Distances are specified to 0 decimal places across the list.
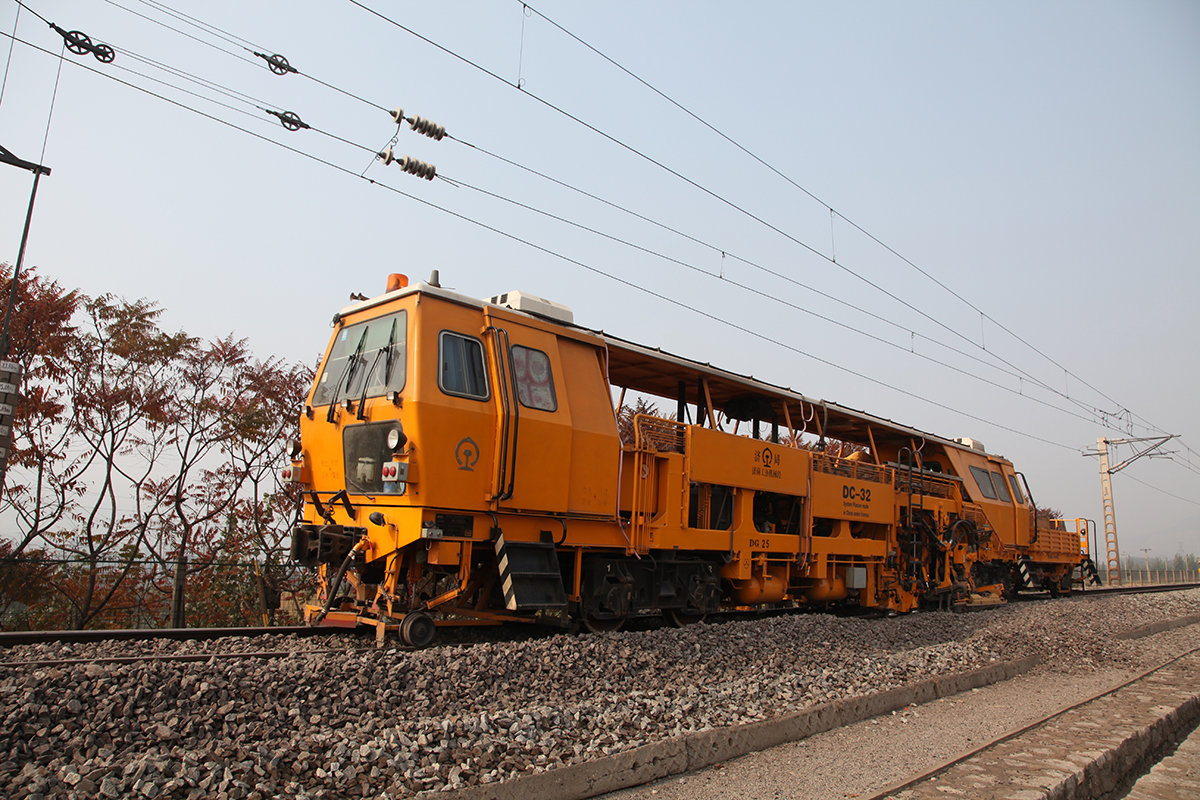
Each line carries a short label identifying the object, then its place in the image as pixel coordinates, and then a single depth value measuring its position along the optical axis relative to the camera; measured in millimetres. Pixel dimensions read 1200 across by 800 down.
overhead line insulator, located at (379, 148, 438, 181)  8742
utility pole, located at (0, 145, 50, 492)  7797
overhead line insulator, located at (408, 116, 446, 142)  8609
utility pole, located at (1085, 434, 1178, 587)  36281
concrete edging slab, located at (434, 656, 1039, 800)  4137
